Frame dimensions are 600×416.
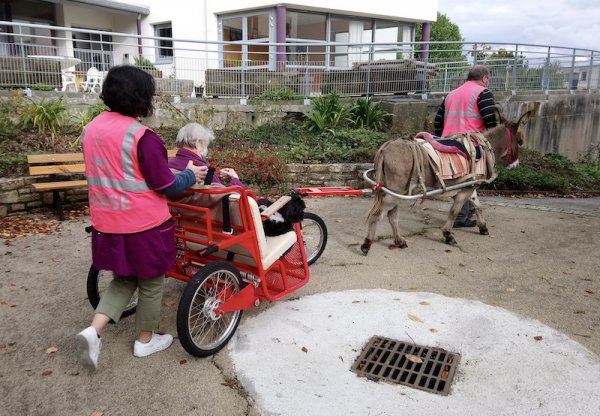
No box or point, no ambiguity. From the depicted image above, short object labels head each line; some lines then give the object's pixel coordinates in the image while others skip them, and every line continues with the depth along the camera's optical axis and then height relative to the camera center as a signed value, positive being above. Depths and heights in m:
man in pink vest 6.09 -0.05
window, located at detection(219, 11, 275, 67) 18.64 +2.80
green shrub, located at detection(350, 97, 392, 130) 10.81 -0.29
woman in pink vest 2.95 -0.58
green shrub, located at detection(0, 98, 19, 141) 7.89 -0.35
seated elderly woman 3.64 -0.39
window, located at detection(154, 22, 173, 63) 11.73 +1.91
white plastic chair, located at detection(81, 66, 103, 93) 11.17 +0.42
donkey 5.30 -0.73
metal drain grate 3.20 -1.77
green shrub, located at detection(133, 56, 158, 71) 11.00 +0.83
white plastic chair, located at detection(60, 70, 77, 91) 10.64 +0.45
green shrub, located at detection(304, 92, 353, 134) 10.50 -0.27
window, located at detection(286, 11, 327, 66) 19.14 +2.92
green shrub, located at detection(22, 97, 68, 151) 8.27 -0.30
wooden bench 6.73 -0.98
